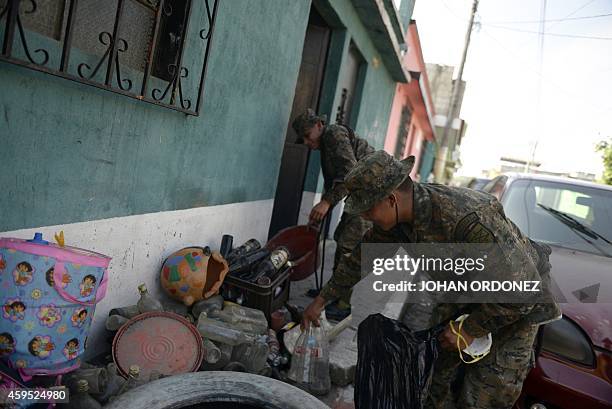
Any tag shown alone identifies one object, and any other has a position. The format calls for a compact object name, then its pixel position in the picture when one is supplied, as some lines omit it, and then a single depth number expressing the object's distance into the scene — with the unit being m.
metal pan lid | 2.45
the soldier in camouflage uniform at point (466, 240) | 1.92
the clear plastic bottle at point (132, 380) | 2.13
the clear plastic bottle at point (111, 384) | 2.15
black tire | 1.70
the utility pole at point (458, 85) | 19.78
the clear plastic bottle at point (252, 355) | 2.77
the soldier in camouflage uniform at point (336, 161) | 4.20
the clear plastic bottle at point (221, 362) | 2.67
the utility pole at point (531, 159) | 46.86
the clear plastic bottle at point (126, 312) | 2.72
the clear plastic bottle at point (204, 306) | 3.10
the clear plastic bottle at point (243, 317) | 3.05
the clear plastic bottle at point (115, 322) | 2.63
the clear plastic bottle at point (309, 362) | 2.91
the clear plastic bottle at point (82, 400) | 2.01
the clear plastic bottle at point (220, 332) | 2.87
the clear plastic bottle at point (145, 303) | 2.78
